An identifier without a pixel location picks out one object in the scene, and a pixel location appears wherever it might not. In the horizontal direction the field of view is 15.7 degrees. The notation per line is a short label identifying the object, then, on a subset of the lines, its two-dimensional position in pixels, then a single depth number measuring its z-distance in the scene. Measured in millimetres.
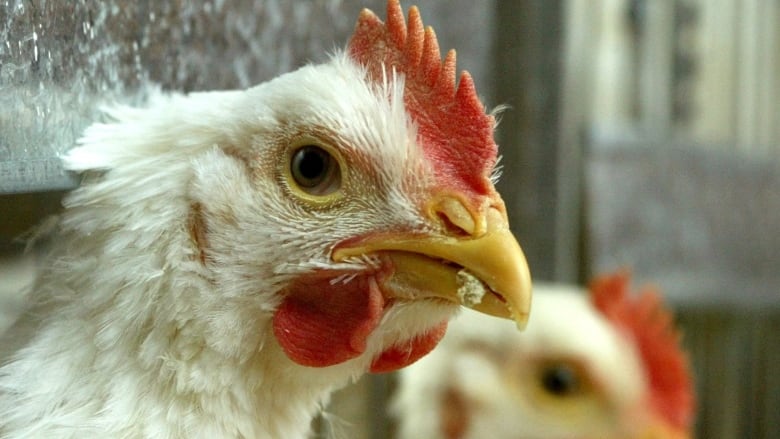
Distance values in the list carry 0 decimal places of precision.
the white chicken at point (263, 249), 503
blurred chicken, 713
